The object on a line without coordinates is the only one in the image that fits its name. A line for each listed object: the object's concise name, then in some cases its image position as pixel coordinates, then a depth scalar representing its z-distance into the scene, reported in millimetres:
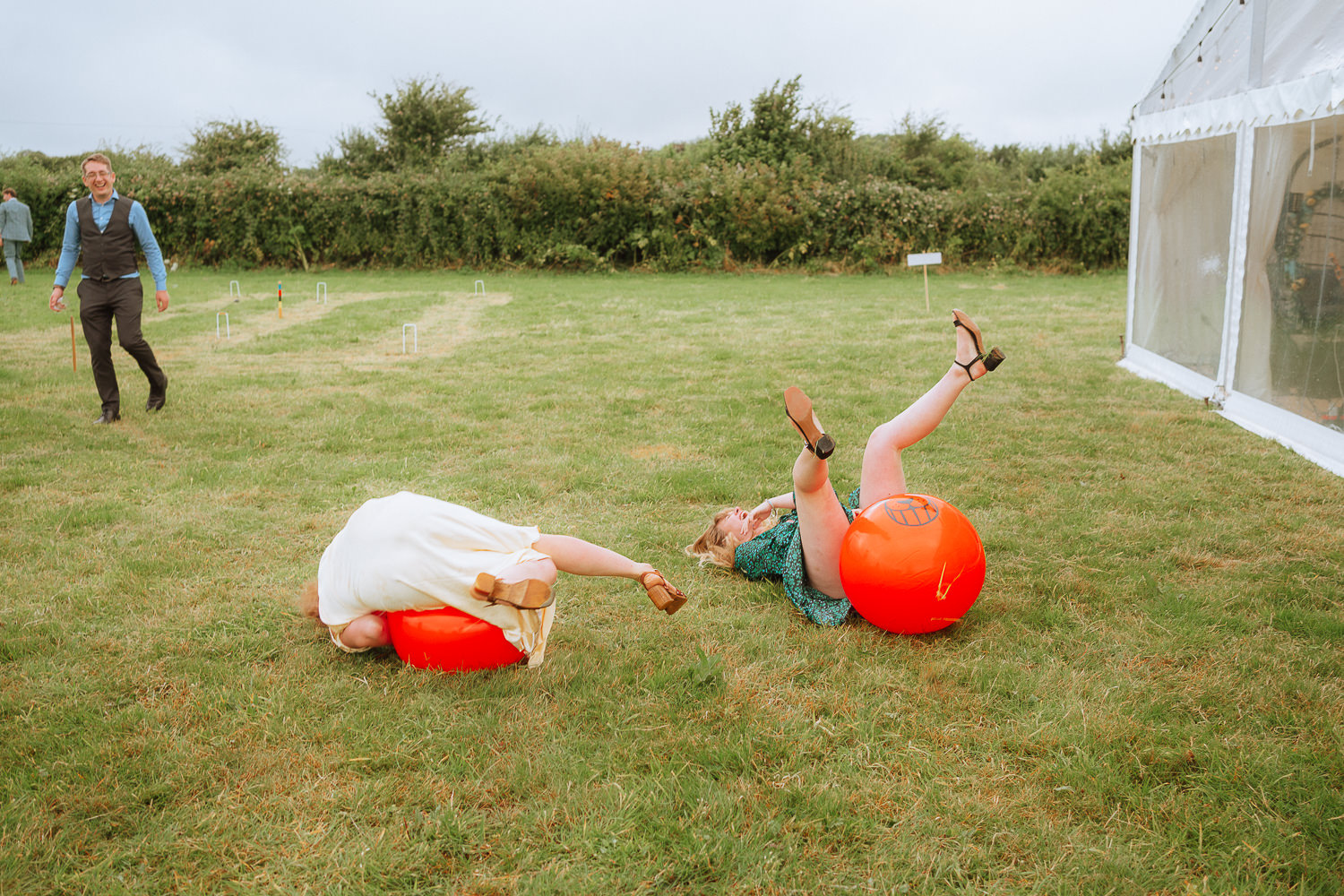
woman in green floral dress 3555
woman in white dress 3117
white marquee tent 6156
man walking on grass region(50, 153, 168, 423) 7016
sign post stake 12227
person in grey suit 17328
